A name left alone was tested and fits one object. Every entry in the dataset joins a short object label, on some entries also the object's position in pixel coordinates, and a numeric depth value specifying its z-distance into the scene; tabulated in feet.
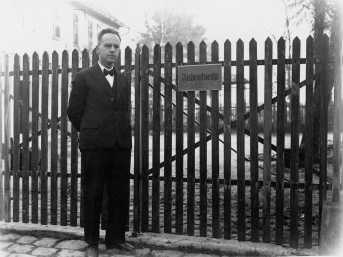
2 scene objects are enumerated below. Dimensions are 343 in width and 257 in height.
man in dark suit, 14.33
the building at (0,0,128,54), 60.64
